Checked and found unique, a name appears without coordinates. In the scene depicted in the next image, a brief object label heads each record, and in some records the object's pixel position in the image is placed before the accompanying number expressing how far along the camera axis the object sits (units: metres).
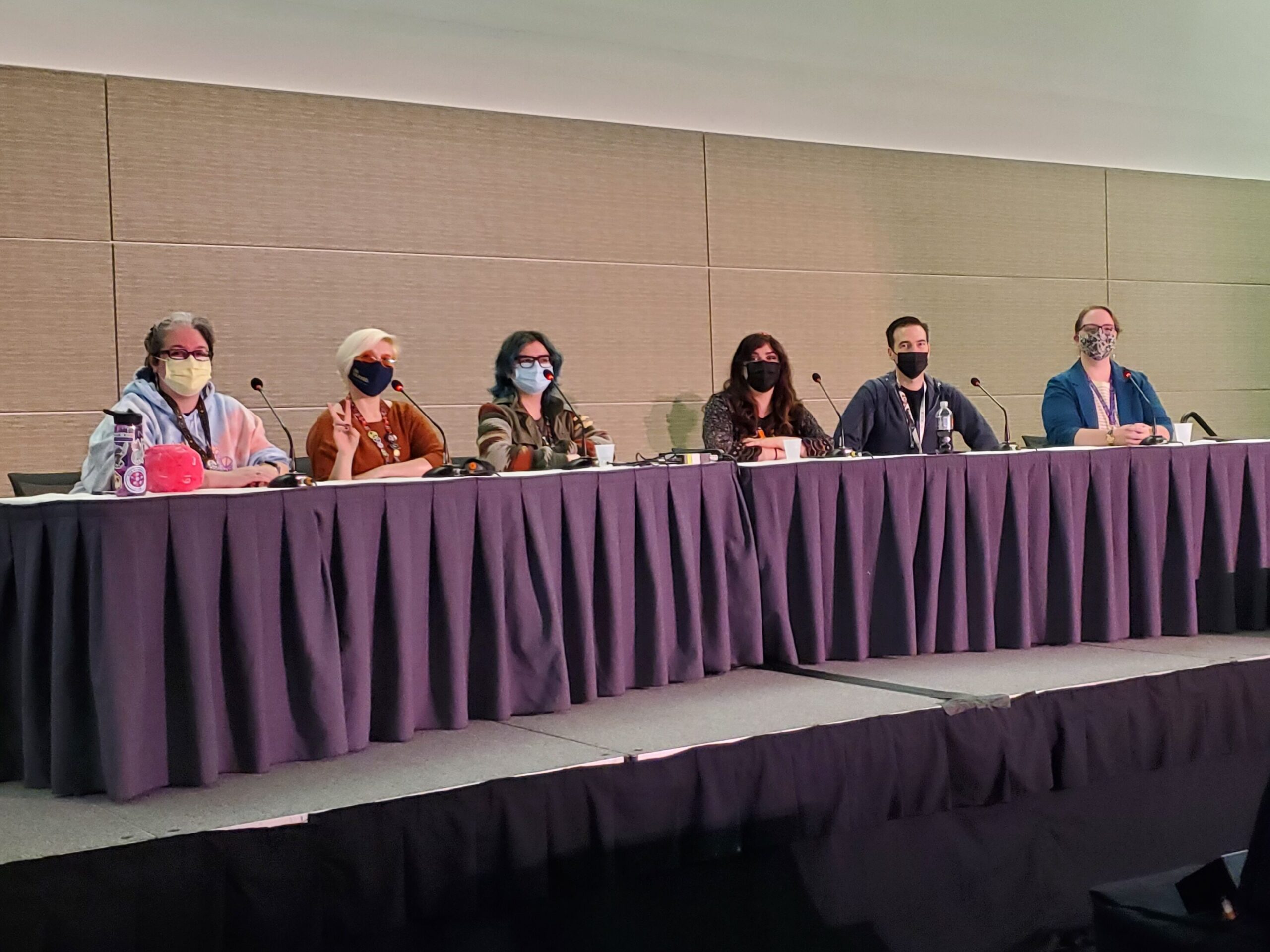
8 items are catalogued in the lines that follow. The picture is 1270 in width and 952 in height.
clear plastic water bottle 3.45
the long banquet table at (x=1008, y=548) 3.15
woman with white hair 3.13
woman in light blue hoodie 2.96
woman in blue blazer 3.87
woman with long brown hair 3.69
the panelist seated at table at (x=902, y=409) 3.84
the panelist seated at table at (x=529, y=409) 3.48
